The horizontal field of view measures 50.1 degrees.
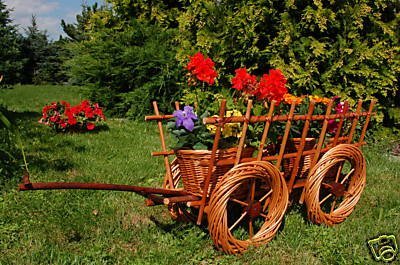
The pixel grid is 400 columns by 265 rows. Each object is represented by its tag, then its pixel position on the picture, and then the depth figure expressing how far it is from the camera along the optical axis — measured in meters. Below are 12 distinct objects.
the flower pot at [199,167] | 2.43
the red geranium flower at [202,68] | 2.59
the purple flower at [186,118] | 2.43
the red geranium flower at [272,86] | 2.59
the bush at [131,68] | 7.43
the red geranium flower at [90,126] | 6.05
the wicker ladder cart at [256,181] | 2.37
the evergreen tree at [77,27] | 19.79
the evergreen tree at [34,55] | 21.69
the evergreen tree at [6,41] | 10.15
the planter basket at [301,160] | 2.90
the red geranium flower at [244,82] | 2.60
